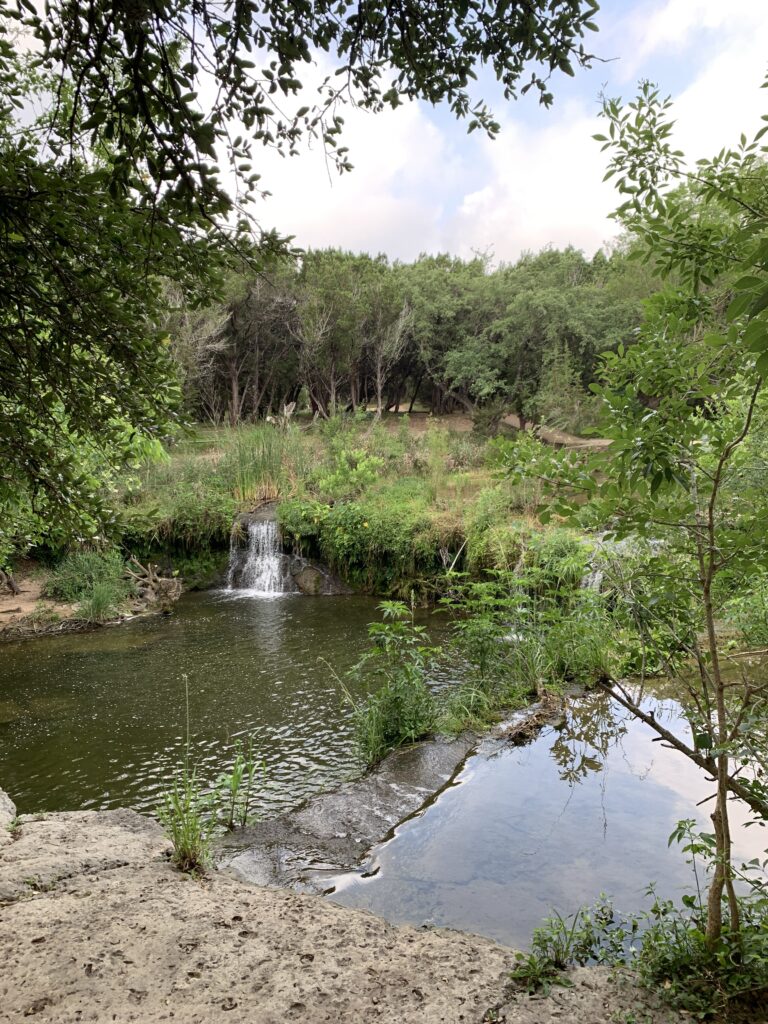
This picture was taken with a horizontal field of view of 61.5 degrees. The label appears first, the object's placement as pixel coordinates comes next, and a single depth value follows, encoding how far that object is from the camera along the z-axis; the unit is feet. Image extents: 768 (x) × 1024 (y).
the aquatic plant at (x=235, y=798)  14.14
